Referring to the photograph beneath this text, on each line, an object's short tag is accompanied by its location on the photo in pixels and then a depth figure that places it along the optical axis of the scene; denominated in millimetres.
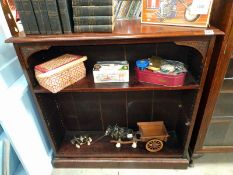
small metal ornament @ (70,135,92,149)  1438
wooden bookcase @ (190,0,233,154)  856
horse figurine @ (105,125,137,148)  1401
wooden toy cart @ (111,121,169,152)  1327
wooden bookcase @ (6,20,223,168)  872
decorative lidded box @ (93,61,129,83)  1030
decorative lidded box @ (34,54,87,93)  967
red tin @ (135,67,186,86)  981
